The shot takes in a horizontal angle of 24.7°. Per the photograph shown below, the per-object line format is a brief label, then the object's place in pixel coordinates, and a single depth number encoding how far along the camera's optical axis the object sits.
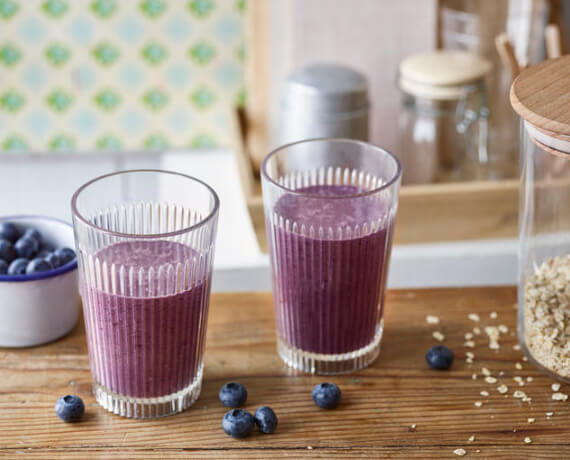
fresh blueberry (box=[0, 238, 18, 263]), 0.76
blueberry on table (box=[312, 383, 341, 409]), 0.72
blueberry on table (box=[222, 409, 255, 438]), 0.70
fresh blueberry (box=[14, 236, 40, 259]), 0.77
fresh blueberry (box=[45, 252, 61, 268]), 0.76
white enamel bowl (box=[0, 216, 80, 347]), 0.74
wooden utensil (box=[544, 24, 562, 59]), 0.94
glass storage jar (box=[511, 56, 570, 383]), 0.73
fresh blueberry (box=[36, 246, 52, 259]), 0.77
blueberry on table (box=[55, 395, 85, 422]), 0.71
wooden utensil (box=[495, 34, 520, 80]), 0.90
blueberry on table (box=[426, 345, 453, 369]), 0.76
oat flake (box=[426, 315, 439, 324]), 0.81
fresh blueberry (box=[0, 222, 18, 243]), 0.78
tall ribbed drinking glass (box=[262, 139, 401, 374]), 0.72
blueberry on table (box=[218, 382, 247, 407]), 0.72
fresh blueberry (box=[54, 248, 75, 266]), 0.77
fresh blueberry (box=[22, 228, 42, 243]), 0.78
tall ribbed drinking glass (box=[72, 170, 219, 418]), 0.68
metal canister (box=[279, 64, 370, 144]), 1.00
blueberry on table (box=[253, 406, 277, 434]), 0.70
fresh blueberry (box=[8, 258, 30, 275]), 0.75
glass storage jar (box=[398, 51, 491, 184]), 1.00
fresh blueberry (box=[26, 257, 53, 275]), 0.75
